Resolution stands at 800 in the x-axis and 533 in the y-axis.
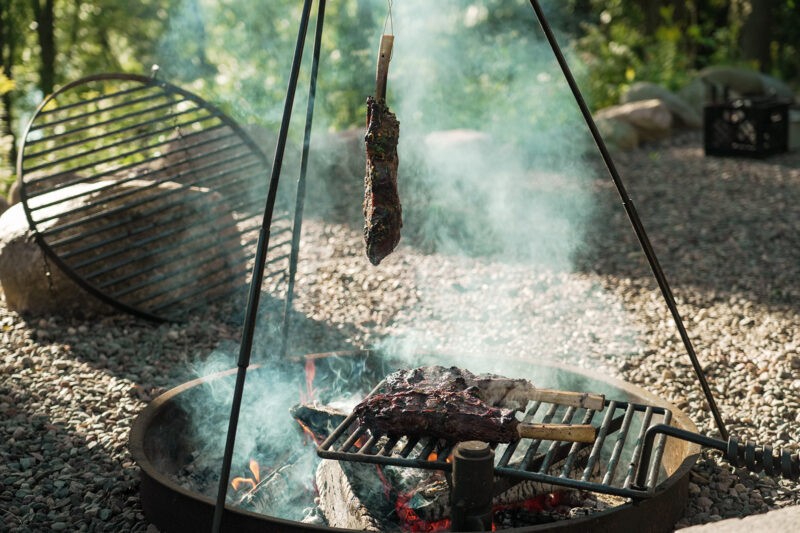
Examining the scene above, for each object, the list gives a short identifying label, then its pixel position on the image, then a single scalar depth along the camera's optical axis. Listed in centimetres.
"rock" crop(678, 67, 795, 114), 1294
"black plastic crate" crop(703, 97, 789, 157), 987
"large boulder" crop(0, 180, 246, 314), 567
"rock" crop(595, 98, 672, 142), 1112
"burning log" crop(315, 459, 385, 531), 288
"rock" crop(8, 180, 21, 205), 756
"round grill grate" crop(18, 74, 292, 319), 555
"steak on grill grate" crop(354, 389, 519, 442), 277
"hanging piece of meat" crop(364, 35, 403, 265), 311
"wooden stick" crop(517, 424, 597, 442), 274
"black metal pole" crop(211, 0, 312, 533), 258
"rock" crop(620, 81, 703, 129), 1207
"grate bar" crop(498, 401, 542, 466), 269
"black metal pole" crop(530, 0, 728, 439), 306
